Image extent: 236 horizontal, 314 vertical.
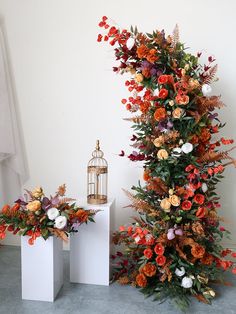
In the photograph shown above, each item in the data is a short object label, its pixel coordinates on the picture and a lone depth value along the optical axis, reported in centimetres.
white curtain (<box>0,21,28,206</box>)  264
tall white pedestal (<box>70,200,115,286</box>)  213
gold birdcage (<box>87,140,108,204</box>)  224
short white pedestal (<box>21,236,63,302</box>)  189
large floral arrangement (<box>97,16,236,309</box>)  191
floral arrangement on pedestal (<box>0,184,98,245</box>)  182
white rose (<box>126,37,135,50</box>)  194
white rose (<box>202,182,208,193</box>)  197
